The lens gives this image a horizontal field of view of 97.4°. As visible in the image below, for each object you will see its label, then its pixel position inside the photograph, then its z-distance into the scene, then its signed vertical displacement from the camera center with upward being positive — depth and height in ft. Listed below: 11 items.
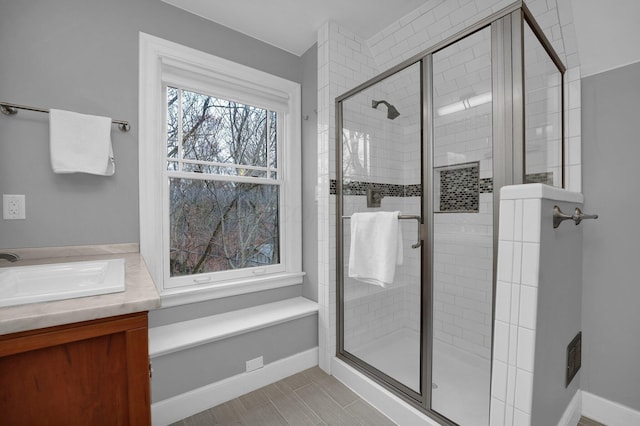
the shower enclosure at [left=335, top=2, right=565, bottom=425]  4.11 +0.55
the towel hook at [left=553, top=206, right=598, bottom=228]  3.63 -0.11
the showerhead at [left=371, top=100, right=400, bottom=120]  6.82 +2.46
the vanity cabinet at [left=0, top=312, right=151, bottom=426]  2.45 -1.57
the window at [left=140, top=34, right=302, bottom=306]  5.95 +0.83
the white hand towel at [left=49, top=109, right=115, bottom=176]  4.77 +1.16
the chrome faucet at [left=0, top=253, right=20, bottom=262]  4.41 -0.76
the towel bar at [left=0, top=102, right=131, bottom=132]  4.54 +1.66
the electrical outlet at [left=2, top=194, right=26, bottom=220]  4.64 +0.05
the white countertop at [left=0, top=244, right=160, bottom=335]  2.37 -0.91
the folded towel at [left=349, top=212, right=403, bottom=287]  5.59 -0.80
